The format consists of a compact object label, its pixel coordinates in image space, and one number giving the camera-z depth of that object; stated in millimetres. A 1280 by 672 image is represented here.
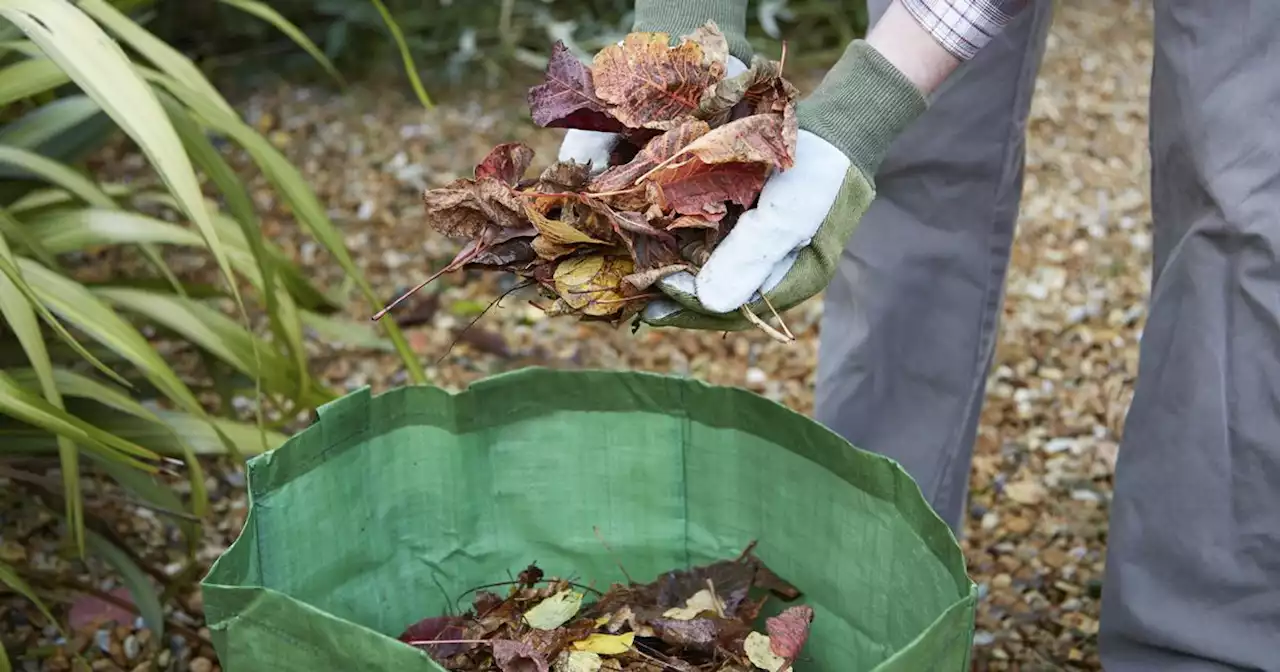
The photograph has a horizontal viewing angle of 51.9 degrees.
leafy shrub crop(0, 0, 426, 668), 1241
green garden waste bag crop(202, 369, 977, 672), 1080
